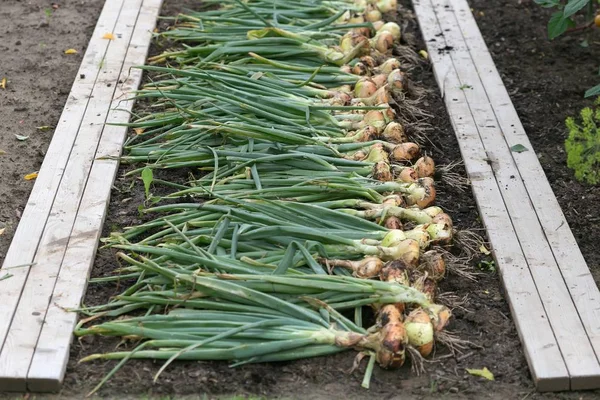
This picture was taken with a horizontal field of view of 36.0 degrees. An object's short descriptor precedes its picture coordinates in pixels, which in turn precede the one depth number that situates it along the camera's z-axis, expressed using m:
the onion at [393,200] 3.33
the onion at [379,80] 4.18
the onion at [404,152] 3.68
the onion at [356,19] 4.87
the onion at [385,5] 5.06
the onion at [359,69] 4.29
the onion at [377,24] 4.85
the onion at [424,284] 2.97
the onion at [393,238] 3.11
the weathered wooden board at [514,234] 2.83
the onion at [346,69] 4.24
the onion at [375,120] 3.84
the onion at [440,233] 3.24
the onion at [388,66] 4.36
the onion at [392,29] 4.75
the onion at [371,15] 4.96
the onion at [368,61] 4.36
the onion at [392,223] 3.23
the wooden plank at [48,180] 3.04
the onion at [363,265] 3.00
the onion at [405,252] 3.05
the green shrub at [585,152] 3.65
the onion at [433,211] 3.36
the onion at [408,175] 3.53
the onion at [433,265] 3.09
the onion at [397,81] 4.16
